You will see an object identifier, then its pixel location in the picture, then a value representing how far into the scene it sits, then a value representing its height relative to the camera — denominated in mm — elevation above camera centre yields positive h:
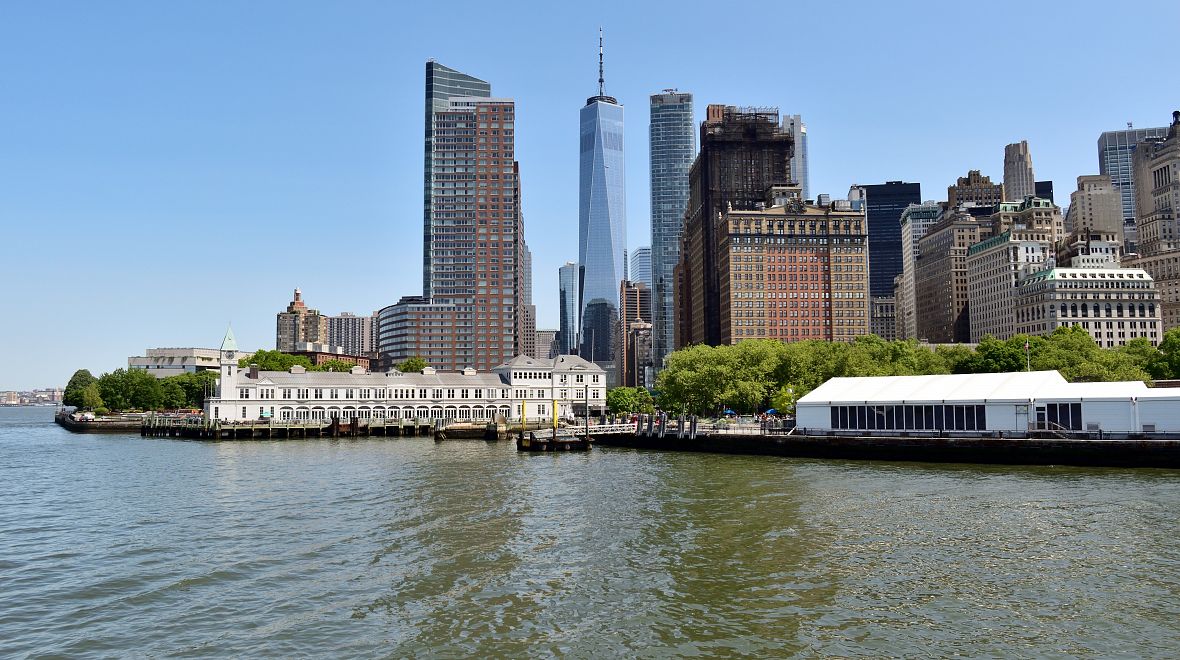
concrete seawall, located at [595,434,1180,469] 68938 -6149
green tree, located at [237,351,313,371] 191000 +7042
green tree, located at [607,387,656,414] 190638 -3217
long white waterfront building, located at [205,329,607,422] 151750 -398
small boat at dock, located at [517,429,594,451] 104250 -6777
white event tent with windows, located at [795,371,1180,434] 73125 -1887
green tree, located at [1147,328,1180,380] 114625 +3670
